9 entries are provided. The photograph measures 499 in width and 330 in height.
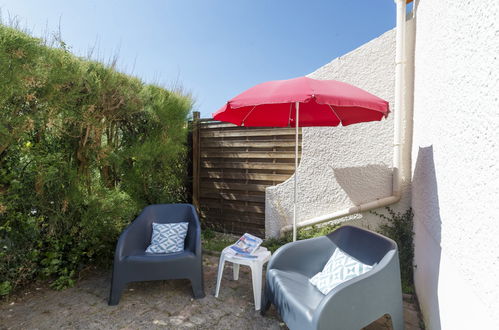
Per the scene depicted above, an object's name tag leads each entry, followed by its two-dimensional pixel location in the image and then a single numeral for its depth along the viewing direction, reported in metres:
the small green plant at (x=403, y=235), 4.07
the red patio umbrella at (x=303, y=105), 2.84
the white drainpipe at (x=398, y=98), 4.39
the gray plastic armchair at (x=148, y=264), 3.29
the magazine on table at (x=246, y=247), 3.46
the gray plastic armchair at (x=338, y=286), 2.24
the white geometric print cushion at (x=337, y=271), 2.77
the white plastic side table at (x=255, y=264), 3.25
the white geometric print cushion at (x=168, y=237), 3.82
